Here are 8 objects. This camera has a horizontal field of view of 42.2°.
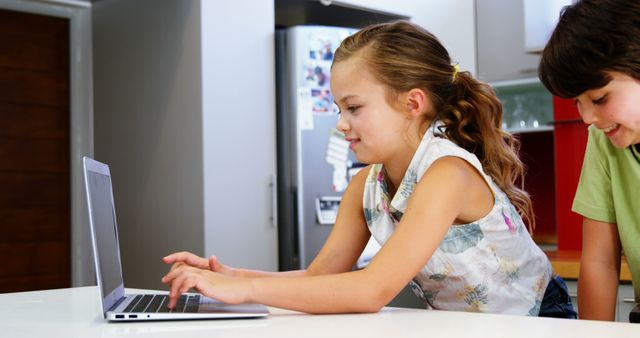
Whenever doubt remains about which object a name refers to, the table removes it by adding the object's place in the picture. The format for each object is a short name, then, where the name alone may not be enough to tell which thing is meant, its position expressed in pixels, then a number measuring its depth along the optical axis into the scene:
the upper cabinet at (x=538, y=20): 3.27
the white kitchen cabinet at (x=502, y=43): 3.83
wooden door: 3.24
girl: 1.24
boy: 1.23
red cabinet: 2.60
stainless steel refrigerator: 3.33
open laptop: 1.16
